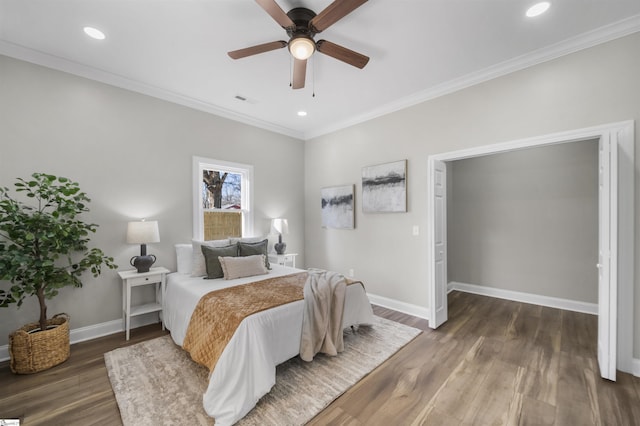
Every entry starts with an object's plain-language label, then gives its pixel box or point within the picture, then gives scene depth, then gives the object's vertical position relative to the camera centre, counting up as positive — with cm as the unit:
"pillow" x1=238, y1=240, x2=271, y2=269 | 354 -51
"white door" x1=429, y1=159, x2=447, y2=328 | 331 -45
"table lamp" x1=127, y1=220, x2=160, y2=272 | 304 -30
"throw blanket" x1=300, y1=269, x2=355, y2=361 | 246 -105
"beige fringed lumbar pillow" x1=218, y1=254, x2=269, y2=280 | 317 -68
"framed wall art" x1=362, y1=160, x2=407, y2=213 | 380 +37
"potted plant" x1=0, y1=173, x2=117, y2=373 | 233 -44
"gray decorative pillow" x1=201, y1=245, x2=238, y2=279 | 318 -57
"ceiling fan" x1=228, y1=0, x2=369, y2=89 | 177 +137
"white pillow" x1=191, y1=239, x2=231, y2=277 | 329 -62
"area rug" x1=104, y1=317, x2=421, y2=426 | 185 -144
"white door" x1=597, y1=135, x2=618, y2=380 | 218 -37
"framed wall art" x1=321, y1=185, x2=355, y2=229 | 449 +9
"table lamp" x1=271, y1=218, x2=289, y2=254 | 452 -30
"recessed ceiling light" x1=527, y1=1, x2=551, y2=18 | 207 +164
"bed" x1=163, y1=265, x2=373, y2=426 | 185 -113
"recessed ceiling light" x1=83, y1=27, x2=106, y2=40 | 236 +165
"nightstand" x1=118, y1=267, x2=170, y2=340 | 296 -89
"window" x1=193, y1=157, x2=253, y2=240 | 390 +20
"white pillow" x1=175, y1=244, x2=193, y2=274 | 344 -61
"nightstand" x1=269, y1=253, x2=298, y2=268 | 438 -81
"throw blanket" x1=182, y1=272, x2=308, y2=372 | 211 -86
